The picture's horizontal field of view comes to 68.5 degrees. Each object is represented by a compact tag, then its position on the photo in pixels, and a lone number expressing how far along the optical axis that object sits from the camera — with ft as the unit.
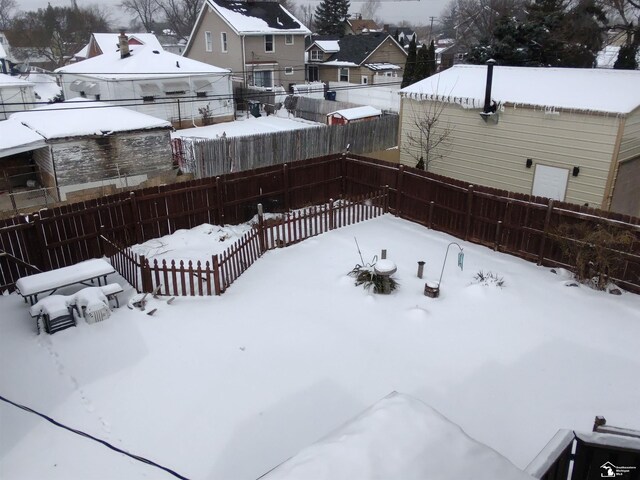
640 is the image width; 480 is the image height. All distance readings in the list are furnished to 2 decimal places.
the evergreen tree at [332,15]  210.79
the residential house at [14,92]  91.09
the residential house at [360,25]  258.00
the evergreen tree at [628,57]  73.51
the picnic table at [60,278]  29.27
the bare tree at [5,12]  270.87
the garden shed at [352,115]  77.66
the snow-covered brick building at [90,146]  50.72
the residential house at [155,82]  88.92
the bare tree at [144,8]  287.65
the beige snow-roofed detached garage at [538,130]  41.09
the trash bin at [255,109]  103.91
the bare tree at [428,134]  52.44
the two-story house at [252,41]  117.29
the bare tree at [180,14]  231.57
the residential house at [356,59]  140.36
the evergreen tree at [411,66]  109.40
